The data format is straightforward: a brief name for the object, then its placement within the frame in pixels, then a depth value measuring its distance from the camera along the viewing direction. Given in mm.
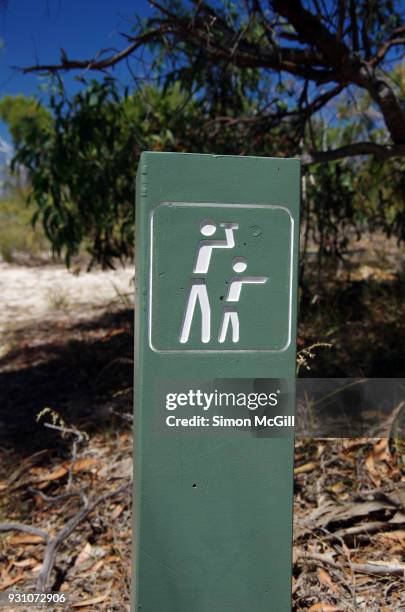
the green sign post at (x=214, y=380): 1589
